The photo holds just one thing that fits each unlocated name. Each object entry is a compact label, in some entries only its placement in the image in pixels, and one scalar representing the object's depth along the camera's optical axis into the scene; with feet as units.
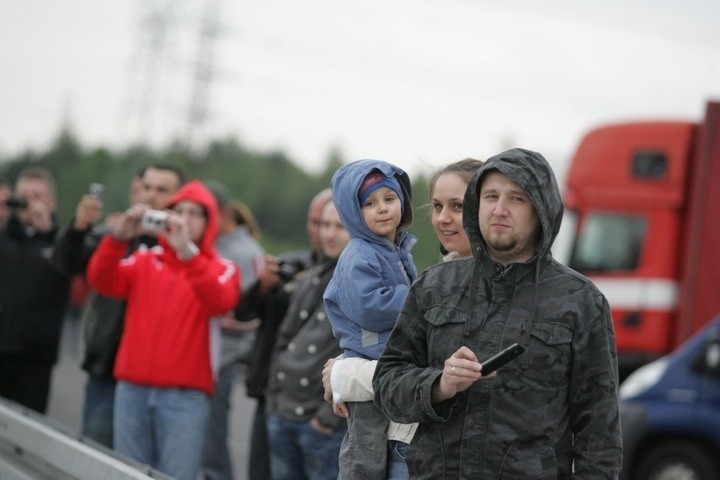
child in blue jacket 26.22
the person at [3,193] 68.75
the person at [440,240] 26.55
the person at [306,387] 38.81
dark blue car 65.00
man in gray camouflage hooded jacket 21.85
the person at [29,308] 53.26
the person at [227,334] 53.72
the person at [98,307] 45.72
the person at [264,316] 44.06
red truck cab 90.65
